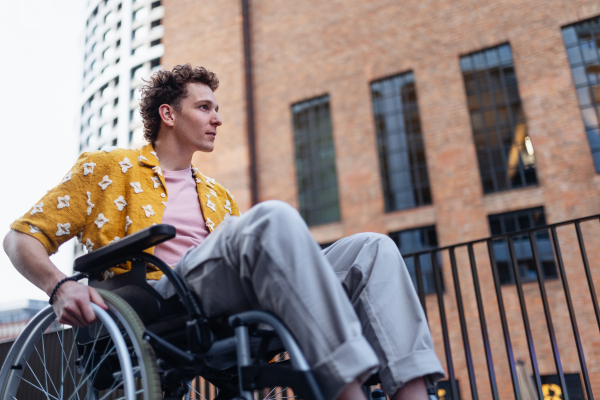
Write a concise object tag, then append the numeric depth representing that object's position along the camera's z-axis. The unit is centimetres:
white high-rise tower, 3562
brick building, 1297
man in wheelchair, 95
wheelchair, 101
